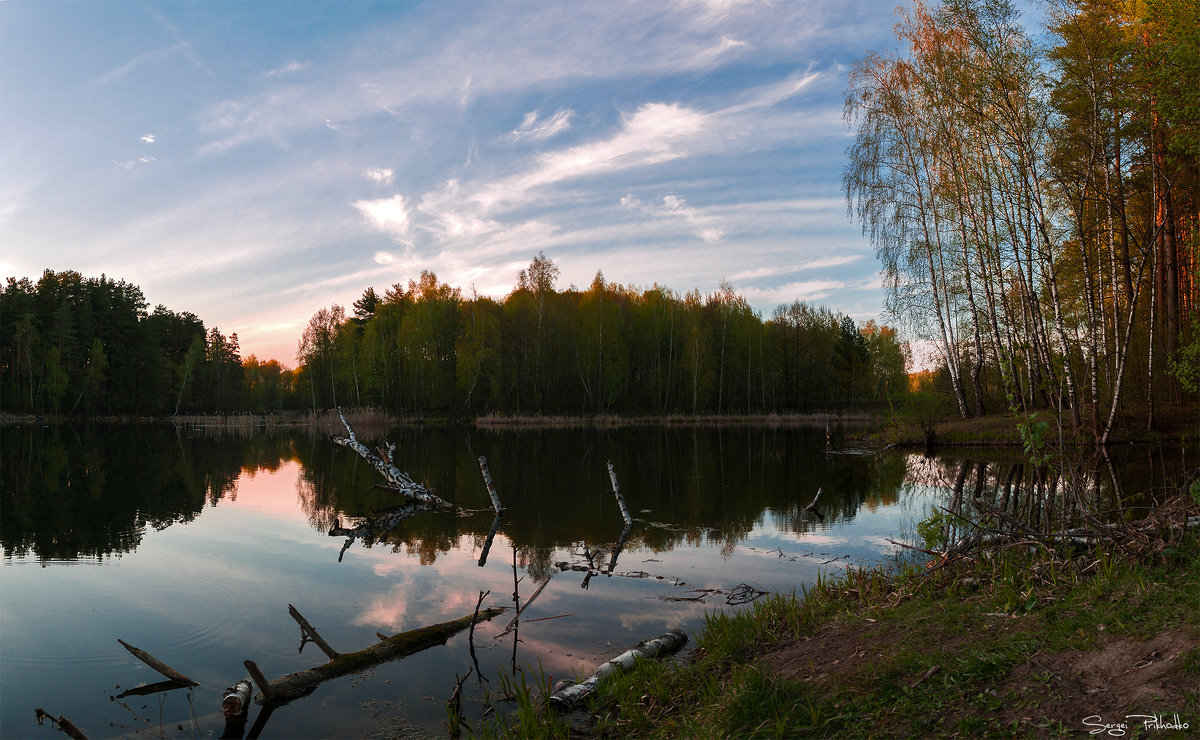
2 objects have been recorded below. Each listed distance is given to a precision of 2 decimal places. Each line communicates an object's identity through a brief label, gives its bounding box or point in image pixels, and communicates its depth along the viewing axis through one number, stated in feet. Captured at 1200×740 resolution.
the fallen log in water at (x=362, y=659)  15.78
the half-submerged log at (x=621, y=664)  14.49
